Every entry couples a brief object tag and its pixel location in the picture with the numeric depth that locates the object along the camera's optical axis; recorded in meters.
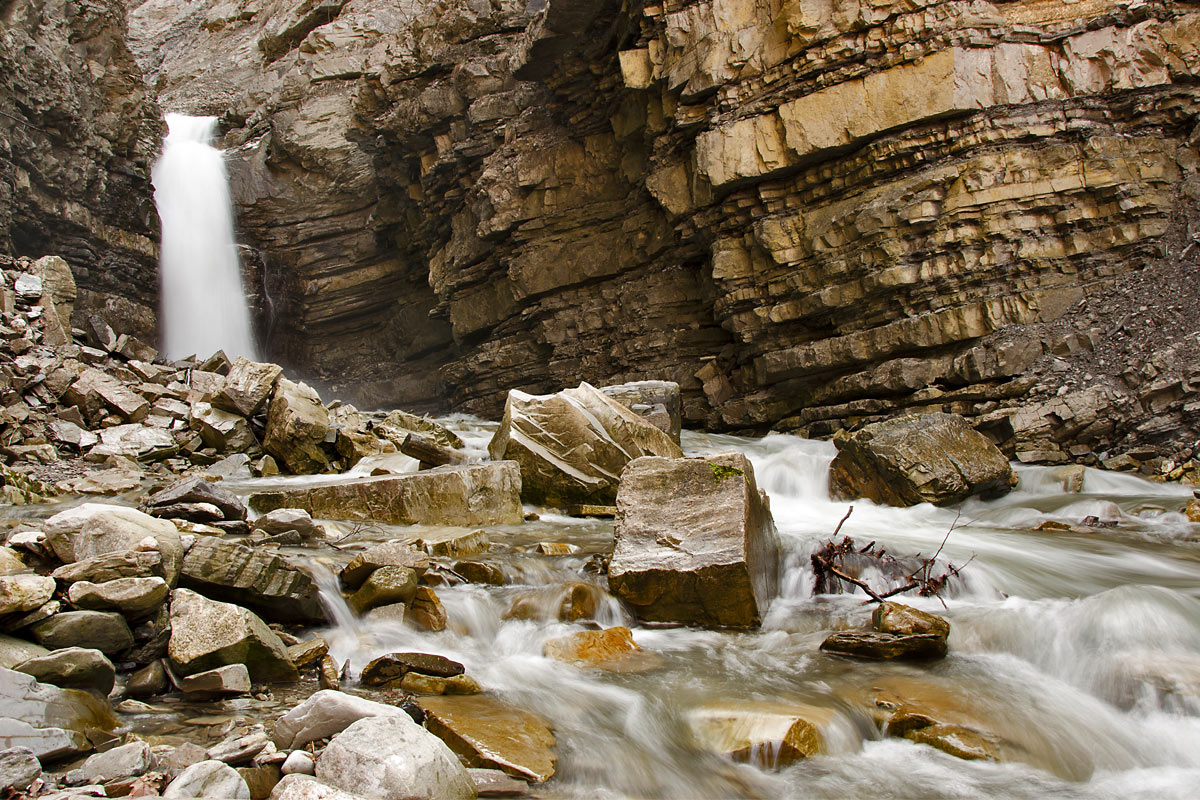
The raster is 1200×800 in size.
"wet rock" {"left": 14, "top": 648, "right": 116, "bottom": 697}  2.92
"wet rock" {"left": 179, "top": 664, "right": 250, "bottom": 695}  3.30
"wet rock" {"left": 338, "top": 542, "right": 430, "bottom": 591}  4.65
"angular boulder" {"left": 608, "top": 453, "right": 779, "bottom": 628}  4.77
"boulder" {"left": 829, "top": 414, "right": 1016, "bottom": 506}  8.33
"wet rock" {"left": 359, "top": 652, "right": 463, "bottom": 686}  3.67
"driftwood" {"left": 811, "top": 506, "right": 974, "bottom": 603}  5.36
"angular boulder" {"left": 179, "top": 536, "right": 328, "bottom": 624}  4.00
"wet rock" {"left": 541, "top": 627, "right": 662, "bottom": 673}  4.25
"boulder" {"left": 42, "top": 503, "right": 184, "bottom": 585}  3.70
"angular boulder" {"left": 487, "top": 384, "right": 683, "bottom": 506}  8.39
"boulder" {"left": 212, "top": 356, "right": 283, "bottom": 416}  9.84
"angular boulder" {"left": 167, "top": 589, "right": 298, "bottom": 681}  3.44
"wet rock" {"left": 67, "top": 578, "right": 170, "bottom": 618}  3.35
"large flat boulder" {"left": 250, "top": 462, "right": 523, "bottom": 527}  6.88
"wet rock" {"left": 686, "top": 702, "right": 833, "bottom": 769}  3.25
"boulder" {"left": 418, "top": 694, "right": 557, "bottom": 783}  2.91
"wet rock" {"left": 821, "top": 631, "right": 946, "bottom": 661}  4.23
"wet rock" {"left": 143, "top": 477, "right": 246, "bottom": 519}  5.85
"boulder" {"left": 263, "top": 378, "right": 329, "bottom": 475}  9.23
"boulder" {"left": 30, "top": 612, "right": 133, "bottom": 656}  3.18
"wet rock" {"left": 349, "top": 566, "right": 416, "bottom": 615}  4.50
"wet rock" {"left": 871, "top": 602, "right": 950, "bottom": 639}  4.36
